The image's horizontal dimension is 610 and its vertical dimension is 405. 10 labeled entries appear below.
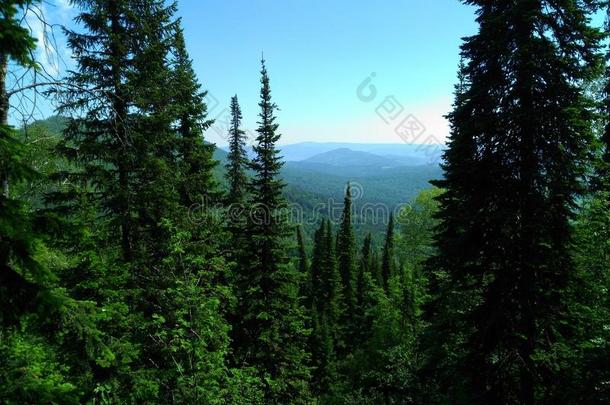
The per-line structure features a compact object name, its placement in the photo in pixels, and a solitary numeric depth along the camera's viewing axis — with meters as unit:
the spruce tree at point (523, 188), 9.23
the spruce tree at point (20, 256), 3.60
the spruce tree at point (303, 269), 49.63
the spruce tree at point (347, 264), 46.12
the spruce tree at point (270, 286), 19.20
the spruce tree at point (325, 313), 36.38
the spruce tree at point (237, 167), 26.06
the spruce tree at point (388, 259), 58.03
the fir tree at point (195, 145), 17.64
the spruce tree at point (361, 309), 43.47
